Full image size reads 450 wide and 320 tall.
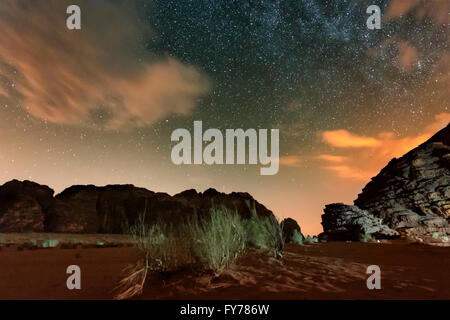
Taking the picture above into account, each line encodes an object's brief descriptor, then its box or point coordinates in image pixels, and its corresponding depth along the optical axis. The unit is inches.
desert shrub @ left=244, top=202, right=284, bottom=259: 378.2
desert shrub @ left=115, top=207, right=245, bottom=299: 266.1
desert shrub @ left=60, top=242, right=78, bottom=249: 595.9
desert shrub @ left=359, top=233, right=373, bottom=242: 731.4
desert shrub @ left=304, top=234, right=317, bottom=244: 778.2
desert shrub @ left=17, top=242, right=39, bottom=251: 554.5
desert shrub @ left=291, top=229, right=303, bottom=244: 728.5
